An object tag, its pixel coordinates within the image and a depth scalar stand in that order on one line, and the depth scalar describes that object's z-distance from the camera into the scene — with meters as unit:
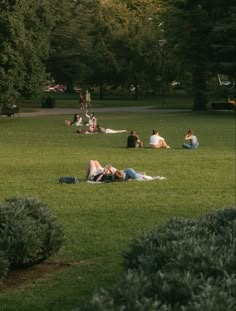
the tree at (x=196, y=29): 52.69
